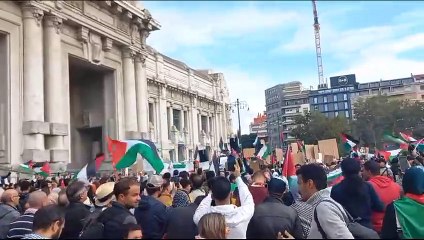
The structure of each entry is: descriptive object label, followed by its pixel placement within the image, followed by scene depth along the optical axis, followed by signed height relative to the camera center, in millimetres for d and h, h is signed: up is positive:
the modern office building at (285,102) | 140375 +14822
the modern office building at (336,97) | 140875 +14755
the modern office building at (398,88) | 99362 +14441
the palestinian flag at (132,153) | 11945 +111
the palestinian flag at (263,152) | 18531 -67
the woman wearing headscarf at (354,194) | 4887 -497
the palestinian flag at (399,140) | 18819 +124
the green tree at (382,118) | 61656 +3530
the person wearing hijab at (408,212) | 4730 -694
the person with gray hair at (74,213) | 5441 -609
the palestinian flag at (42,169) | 17831 -251
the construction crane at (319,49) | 130875 +28585
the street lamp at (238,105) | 46250 +4549
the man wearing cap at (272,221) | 4707 -715
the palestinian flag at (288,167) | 8956 -345
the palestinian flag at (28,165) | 18288 -66
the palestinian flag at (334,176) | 7966 -500
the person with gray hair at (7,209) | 6667 -657
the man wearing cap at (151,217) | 5727 -729
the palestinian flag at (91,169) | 11909 -244
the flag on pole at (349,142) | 18266 +143
